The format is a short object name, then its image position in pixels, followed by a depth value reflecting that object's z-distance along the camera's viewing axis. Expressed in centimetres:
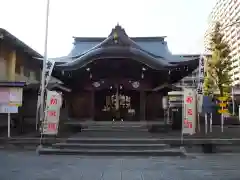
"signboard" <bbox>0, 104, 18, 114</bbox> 856
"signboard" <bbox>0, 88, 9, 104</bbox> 859
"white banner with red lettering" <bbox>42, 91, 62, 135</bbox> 842
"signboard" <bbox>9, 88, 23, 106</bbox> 858
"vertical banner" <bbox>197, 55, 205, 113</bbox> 942
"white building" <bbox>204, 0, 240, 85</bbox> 4237
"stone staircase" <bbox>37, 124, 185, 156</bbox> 734
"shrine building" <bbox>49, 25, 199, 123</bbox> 1170
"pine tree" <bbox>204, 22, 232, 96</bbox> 1832
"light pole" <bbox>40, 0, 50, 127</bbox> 935
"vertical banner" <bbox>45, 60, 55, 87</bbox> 1071
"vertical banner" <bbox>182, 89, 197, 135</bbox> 840
